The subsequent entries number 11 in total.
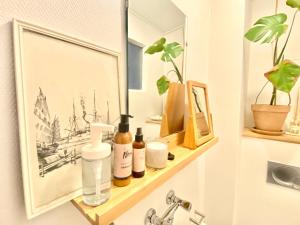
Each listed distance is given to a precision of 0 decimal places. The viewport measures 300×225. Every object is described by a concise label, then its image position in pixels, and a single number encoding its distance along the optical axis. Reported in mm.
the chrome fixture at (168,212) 706
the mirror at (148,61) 602
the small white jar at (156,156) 584
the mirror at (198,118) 816
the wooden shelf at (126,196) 368
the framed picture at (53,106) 338
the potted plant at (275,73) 981
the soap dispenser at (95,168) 396
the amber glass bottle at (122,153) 460
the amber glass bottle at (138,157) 513
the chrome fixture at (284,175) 1112
